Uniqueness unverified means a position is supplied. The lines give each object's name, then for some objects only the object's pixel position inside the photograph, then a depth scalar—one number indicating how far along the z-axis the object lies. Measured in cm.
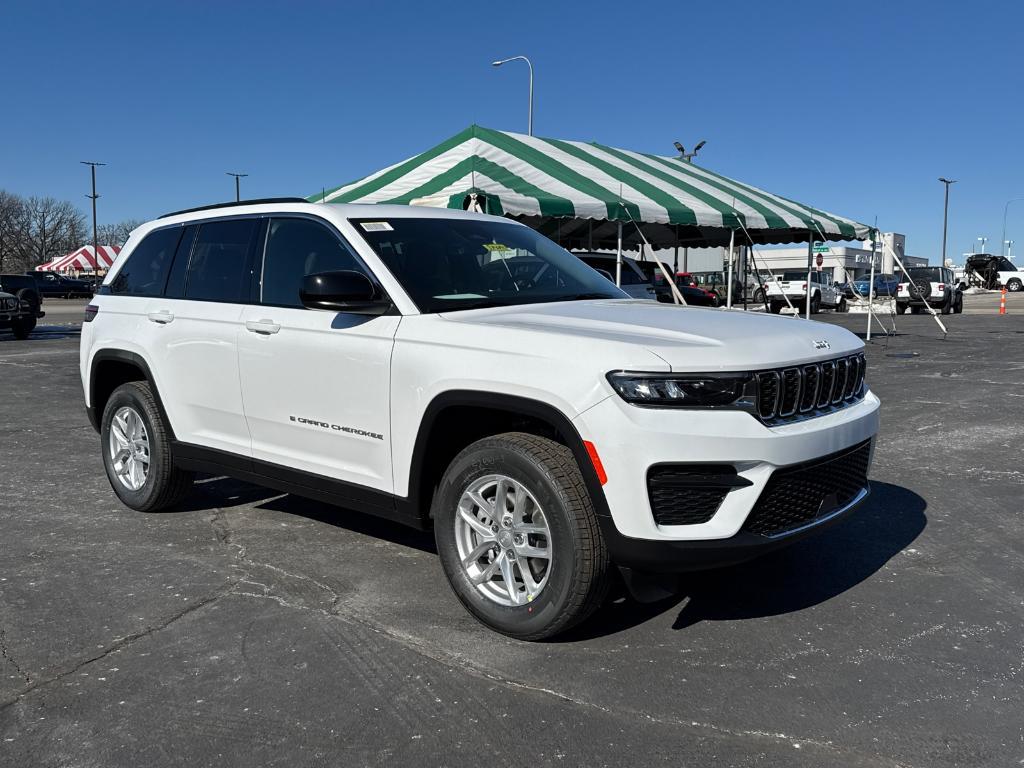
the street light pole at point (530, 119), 2915
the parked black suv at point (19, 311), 2144
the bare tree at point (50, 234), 8900
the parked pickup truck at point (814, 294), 3719
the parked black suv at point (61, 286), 5094
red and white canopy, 6494
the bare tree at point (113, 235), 10429
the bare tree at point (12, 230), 8456
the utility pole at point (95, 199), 6190
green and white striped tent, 1281
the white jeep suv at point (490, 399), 323
